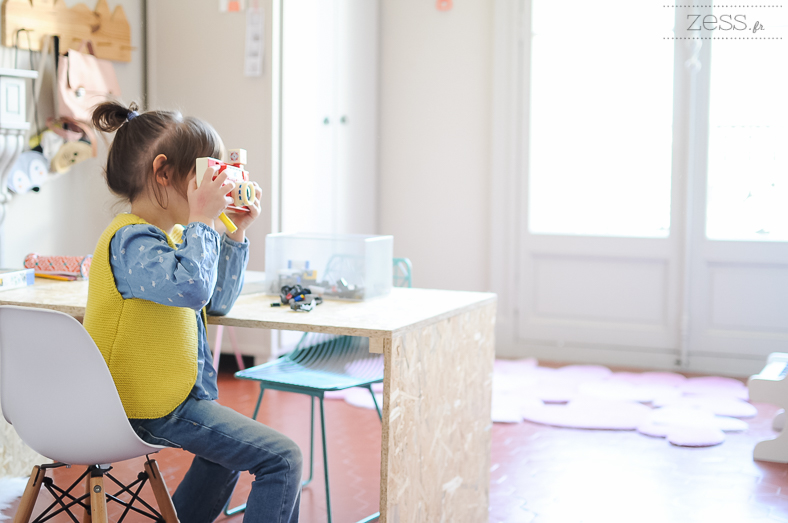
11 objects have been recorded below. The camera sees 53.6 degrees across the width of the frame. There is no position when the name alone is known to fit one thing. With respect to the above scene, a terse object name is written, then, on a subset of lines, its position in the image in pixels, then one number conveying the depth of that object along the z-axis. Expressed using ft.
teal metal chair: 7.10
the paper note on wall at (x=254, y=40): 12.21
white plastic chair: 4.83
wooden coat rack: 9.89
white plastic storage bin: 6.98
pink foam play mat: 10.62
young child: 4.98
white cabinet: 12.74
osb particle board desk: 5.51
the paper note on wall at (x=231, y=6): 12.31
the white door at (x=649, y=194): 13.69
